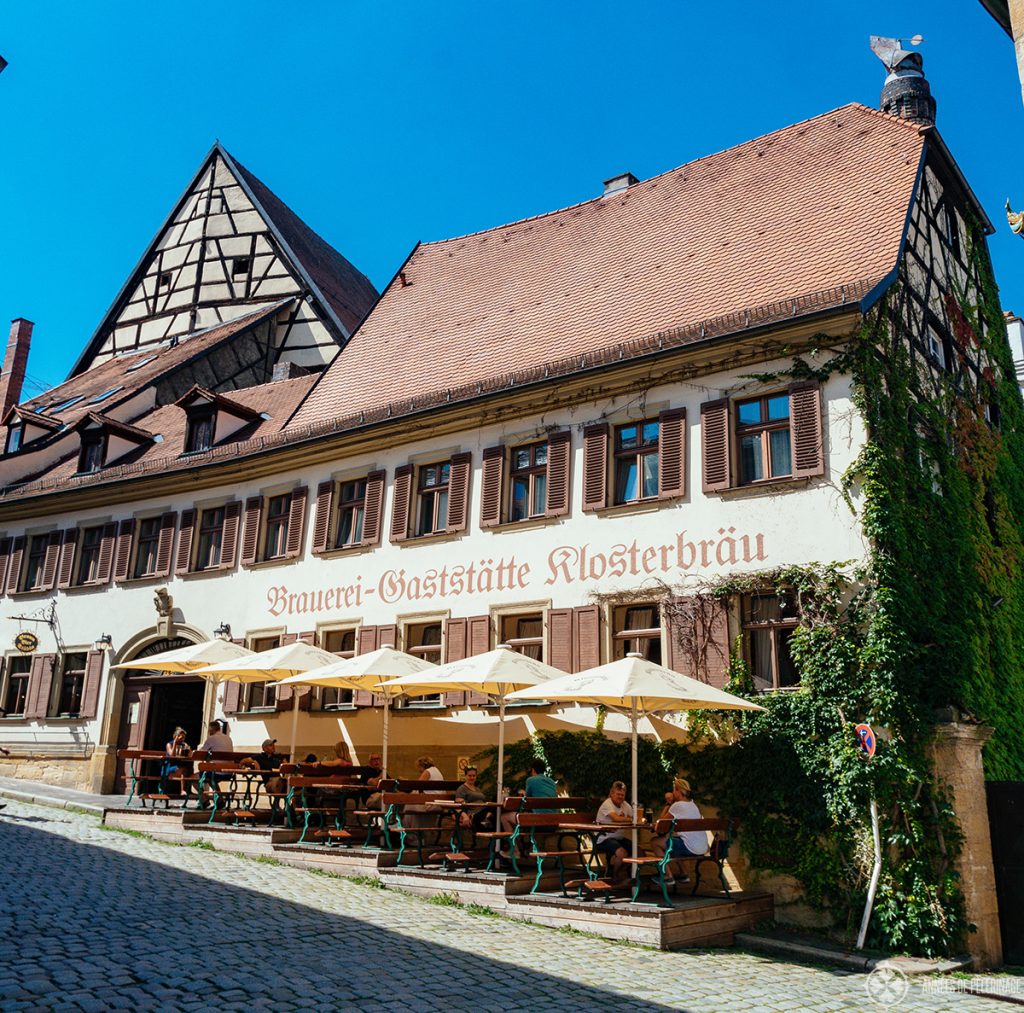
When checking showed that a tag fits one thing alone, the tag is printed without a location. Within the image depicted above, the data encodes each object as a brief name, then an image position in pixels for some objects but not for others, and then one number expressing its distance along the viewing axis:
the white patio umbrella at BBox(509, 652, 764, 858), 10.47
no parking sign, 10.76
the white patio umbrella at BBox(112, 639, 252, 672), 16.58
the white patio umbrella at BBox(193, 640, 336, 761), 15.32
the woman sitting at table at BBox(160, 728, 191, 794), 15.68
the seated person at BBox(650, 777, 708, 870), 10.76
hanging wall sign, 21.53
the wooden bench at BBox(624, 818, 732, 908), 10.09
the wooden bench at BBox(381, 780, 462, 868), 11.82
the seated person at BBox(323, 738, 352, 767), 15.81
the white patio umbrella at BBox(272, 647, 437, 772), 13.87
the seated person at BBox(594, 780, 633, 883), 10.68
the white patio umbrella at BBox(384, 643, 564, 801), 12.17
